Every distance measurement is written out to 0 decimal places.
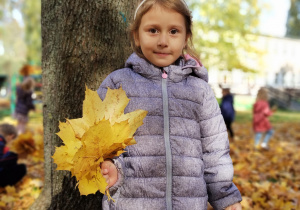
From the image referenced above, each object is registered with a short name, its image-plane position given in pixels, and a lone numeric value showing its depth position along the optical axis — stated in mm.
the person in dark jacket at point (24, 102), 6984
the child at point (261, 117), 6535
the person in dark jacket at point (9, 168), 3139
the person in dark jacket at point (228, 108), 7249
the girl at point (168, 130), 1431
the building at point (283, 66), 35344
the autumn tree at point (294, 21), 40062
